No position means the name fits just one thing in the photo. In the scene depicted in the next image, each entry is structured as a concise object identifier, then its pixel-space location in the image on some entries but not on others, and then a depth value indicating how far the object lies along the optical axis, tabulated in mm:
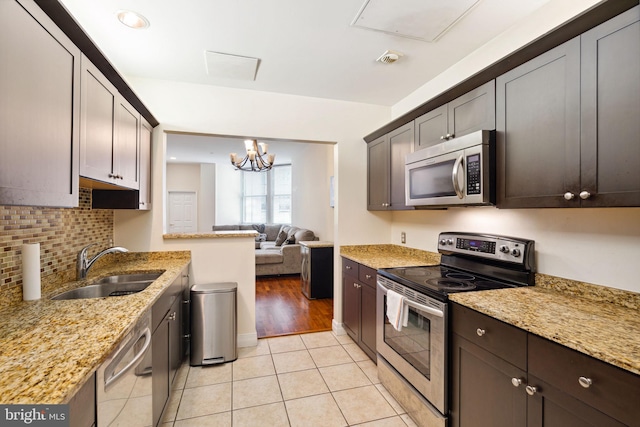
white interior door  8648
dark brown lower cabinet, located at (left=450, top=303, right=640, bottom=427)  937
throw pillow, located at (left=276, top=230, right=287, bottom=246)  6924
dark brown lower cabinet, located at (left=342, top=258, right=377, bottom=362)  2551
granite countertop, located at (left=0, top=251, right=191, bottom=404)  764
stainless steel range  1677
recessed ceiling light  1812
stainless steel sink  1838
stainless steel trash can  2568
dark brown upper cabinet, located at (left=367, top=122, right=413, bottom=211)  2684
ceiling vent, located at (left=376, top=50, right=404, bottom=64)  2242
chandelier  4543
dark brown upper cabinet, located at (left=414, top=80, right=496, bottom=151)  1816
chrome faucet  1984
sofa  5805
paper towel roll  1508
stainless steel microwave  1768
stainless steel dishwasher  1021
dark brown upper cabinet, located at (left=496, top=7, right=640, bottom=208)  1177
